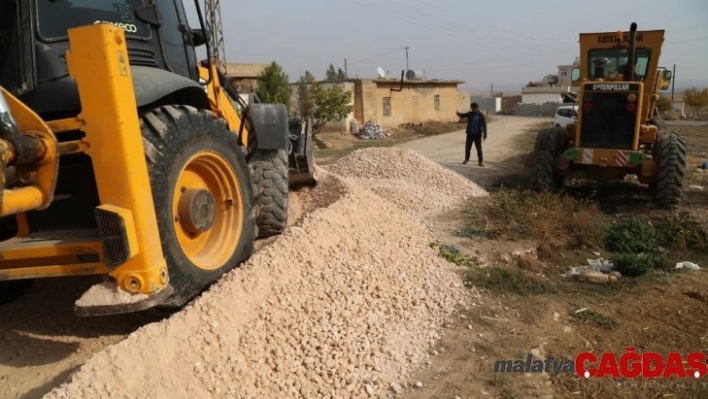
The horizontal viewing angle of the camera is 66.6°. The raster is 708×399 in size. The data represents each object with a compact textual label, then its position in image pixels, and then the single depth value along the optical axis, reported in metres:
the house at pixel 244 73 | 24.10
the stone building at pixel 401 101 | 27.02
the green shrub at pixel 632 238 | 6.18
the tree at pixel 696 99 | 44.25
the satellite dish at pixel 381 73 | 30.13
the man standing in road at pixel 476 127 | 12.71
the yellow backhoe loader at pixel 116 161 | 2.74
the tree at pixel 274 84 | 21.89
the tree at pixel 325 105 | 23.17
